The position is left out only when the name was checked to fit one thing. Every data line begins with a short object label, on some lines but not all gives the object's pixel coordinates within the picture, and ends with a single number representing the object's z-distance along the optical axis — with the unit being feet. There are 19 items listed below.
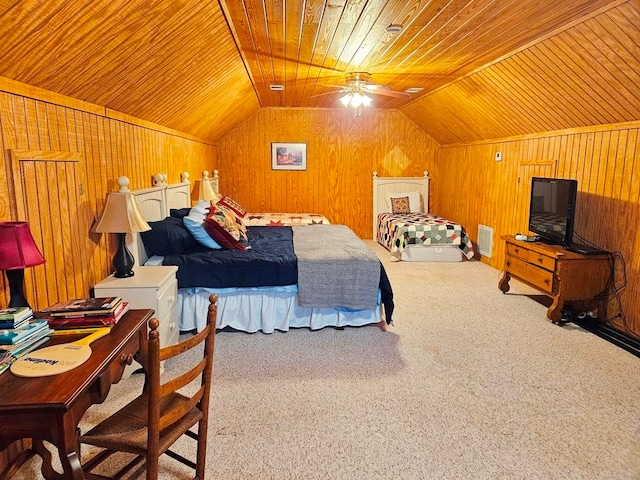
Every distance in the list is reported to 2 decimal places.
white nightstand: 8.70
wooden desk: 4.17
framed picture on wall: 23.67
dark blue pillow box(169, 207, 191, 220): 13.93
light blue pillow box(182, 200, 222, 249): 11.78
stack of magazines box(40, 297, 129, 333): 5.94
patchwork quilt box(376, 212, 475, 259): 19.66
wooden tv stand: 11.84
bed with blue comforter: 11.02
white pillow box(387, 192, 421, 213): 23.70
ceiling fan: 14.93
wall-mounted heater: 19.13
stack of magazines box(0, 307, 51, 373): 5.04
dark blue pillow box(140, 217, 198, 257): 11.14
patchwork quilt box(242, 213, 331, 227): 18.31
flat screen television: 12.41
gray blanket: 11.09
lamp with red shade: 5.41
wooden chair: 4.67
